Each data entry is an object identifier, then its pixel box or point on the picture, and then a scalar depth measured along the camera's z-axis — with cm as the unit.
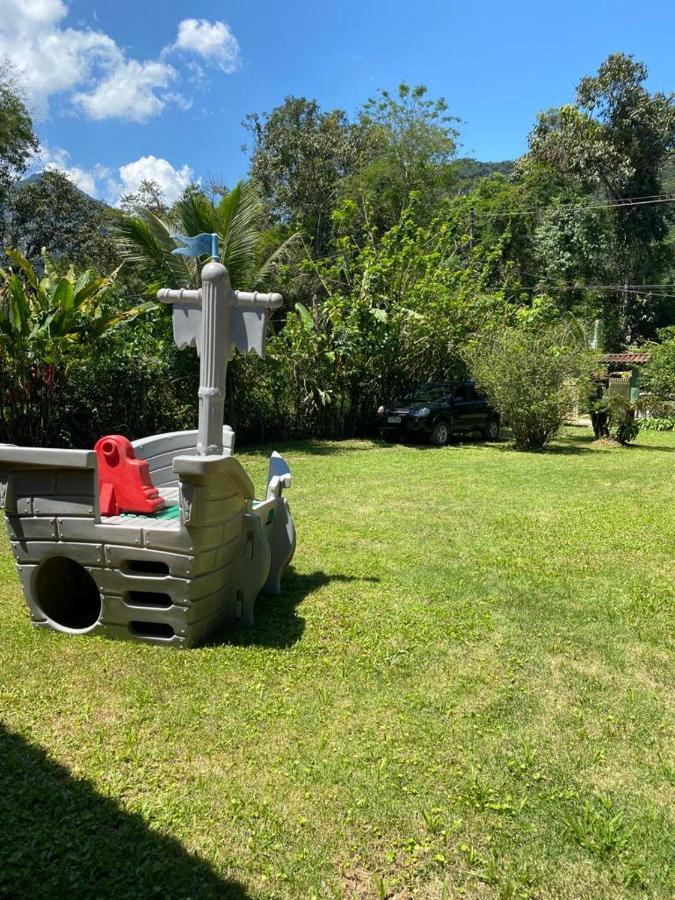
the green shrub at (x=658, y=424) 1969
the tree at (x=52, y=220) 3159
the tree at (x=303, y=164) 3139
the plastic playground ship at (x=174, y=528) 348
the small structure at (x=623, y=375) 1481
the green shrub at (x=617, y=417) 1421
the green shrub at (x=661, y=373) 2161
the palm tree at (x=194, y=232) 1211
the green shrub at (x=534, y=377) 1316
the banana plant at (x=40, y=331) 867
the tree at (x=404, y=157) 3080
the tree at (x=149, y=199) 2983
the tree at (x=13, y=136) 2436
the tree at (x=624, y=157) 3164
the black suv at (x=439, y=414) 1488
